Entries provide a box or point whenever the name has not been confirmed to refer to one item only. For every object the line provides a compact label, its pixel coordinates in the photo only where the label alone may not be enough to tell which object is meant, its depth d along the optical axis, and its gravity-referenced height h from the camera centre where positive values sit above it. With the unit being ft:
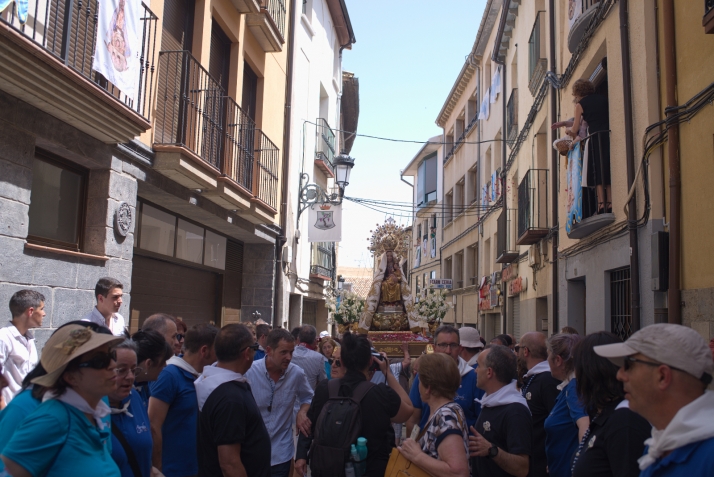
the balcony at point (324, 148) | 62.75 +16.55
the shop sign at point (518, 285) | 53.14 +3.02
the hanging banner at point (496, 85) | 66.64 +23.88
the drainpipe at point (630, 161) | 26.58 +6.73
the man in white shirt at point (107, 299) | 18.92 +0.34
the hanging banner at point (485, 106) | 72.18 +23.35
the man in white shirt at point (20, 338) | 16.61 -0.75
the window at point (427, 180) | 105.40 +22.35
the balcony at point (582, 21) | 32.73 +15.13
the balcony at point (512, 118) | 58.85 +18.46
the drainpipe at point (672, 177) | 23.48 +5.31
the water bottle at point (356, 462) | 12.96 -2.81
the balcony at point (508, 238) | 57.30 +7.31
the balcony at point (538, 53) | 44.34 +18.51
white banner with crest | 52.08 +7.21
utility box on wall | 24.02 +2.34
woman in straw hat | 7.69 -1.29
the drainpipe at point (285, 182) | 47.78 +9.77
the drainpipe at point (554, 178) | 41.55 +9.21
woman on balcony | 31.42 +9.02
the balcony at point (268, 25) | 38.99 +17.29
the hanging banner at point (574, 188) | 32.45 +6.73
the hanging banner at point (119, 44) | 21.97 +9.19
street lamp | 50.31 +10.19
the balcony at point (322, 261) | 63.26 +5.68
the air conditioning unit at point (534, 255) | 47.76 +4.87
